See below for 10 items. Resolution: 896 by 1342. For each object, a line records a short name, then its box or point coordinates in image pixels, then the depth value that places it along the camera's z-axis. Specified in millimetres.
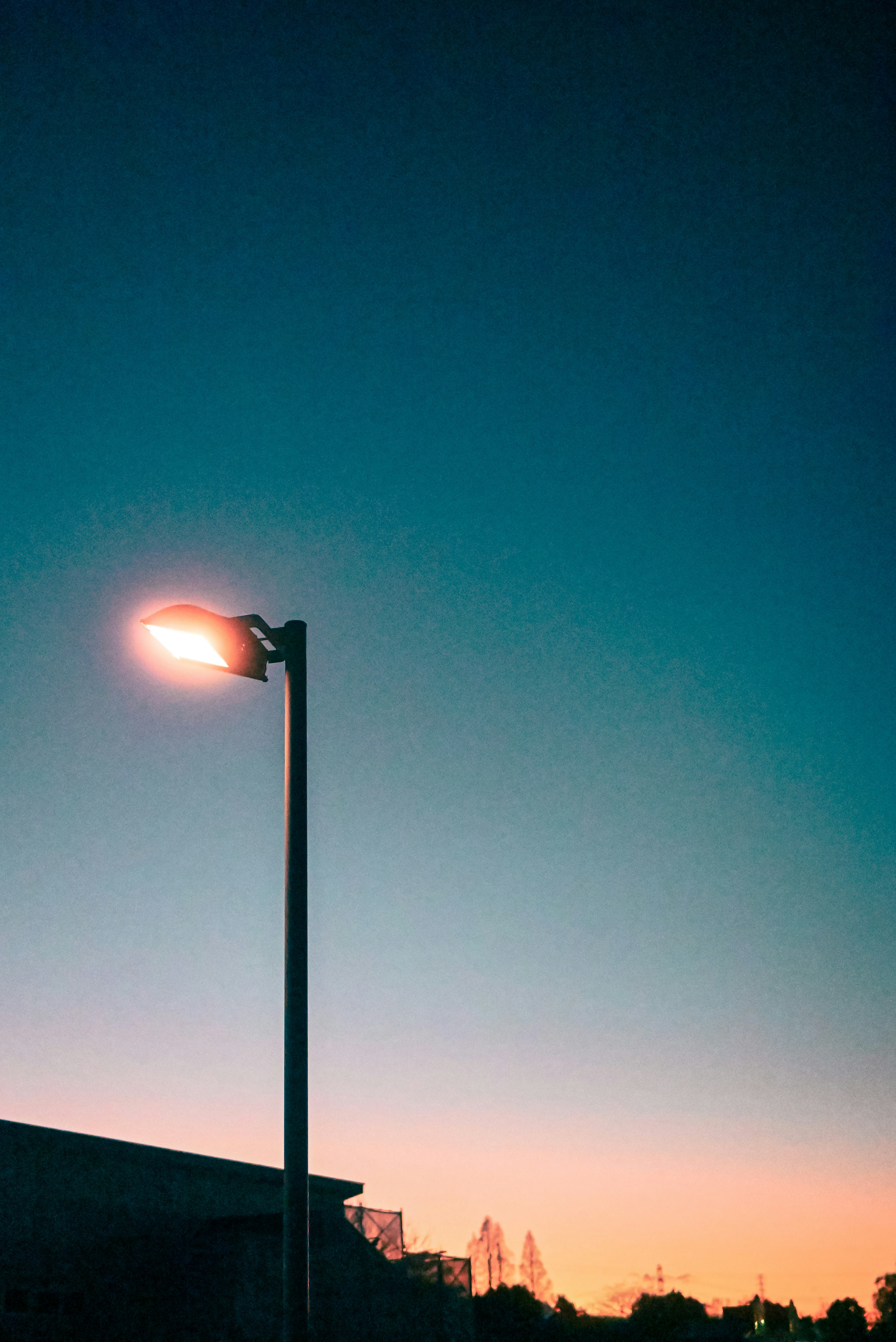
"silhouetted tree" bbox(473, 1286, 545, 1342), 48219
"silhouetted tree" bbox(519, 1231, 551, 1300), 148000
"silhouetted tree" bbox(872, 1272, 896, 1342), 137000
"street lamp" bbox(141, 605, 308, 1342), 5906
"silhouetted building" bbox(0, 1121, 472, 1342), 22719
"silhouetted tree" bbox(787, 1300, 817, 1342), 159125
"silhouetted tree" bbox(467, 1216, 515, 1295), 128125
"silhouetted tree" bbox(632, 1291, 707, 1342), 107250
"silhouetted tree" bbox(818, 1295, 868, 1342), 130250
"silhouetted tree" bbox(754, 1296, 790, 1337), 144750
